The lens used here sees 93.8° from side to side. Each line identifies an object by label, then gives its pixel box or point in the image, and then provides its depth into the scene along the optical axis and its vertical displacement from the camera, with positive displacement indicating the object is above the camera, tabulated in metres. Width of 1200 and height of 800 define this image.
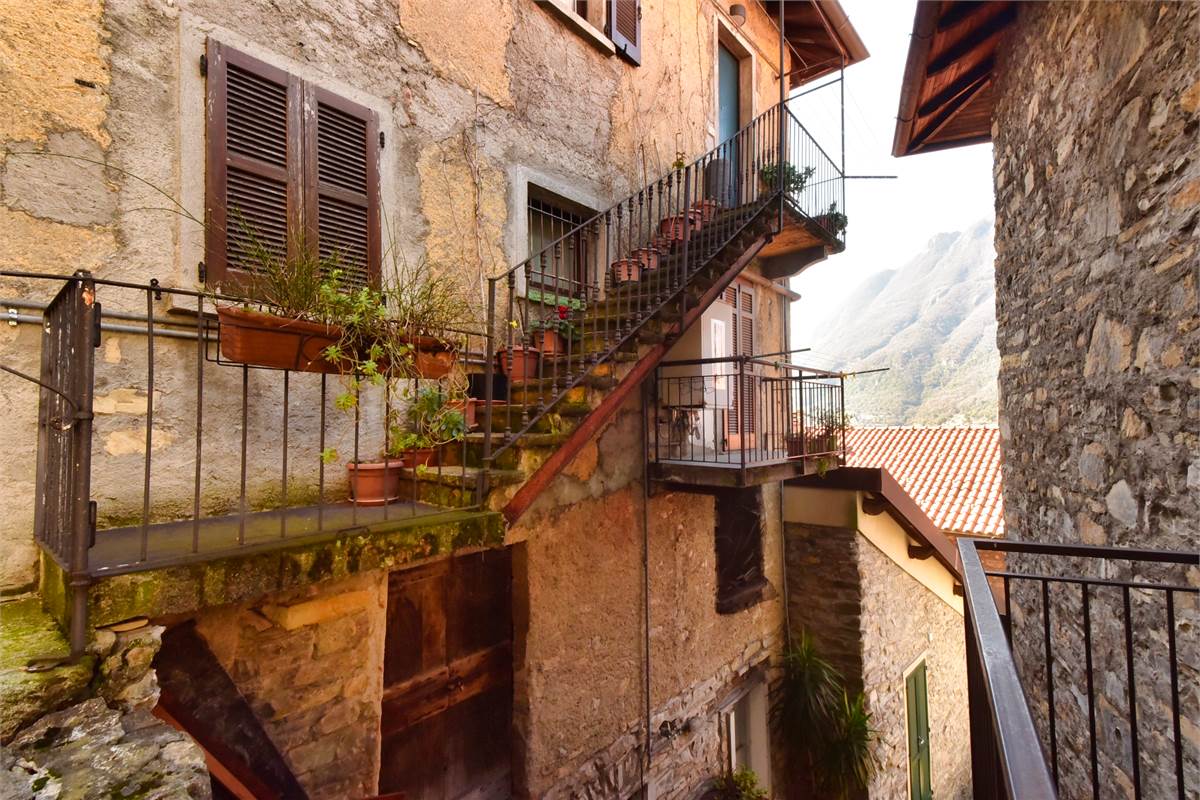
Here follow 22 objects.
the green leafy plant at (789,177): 6.36 +2.71
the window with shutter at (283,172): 3.06 +1.46
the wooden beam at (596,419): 3.31 -0.04
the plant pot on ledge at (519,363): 4.15 +0.38
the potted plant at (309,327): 2.36 +0.40
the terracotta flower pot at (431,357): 2.96 +0.31
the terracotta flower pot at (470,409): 3.74 +0.03
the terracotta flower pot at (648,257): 5.56 +1.58
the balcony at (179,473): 1.92 -0.28
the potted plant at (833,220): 7.17 +2.44
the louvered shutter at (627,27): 5.82 +4.13
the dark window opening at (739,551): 6.74 -1.76
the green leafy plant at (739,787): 6.10 -4.13
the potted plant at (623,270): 5.45 +1.41
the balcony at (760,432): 5.26 -0.23
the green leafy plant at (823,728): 6.62 -3.90
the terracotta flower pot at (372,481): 3.18 -0.38
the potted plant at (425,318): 2.99 +0.54
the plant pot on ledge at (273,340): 2.32 +0.33
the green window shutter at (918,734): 8.20 -4.98
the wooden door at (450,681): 3.80 -1.94
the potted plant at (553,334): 4.34 +0.63
